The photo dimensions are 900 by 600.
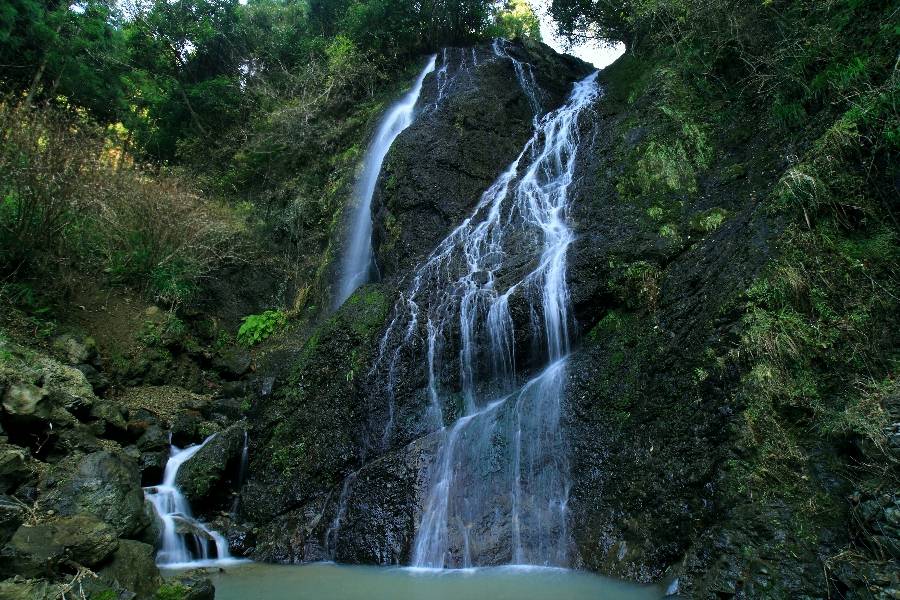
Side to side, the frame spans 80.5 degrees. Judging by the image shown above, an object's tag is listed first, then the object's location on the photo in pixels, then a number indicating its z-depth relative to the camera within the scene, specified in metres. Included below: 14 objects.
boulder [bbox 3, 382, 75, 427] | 6.75
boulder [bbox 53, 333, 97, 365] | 9.76
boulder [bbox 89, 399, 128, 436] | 8.37
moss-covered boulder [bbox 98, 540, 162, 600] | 4.96
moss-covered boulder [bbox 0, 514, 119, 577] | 4.25
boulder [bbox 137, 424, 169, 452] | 8.76
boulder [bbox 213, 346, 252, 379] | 12.63
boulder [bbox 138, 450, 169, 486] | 8.12
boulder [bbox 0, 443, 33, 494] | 5.53
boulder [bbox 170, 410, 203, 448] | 9.16
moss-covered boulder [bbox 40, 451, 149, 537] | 5.80
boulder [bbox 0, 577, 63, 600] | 3.92
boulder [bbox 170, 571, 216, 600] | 5.01
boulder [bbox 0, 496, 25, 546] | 4.16
